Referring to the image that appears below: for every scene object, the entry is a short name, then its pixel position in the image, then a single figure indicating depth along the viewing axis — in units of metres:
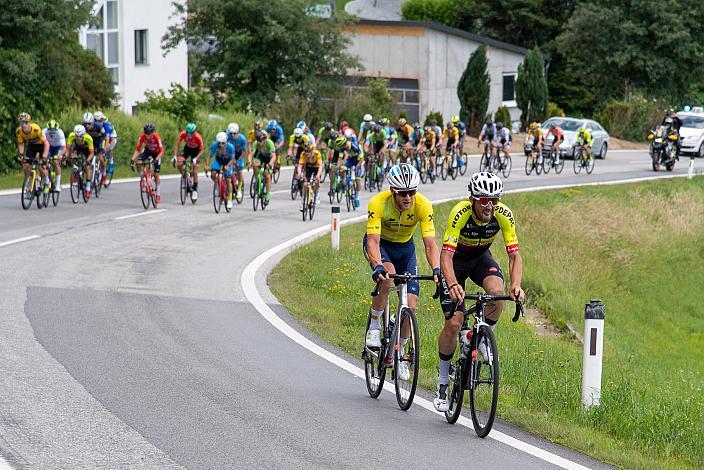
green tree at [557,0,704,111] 61.66
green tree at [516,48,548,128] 61.00
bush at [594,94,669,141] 59.28
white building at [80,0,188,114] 49.34
